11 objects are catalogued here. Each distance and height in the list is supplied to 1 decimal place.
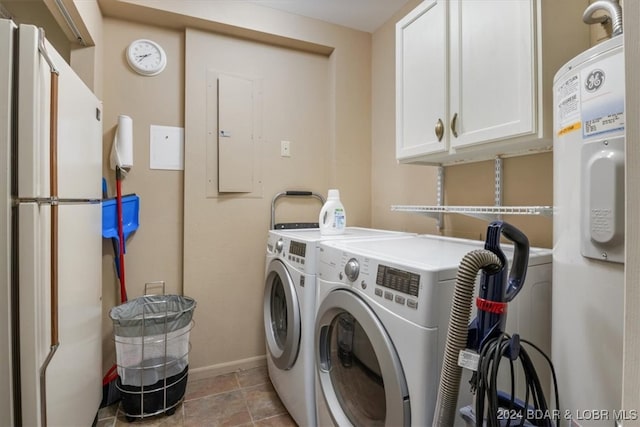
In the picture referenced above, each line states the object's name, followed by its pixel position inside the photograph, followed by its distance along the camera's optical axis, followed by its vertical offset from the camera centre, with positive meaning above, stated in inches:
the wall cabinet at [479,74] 40.6 +21.4
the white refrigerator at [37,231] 35.4 -2.5
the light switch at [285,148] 90.3 +18.5
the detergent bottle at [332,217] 71.1 -1.2
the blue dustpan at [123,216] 68.9 -1.1
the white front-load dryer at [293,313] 53.8 -20.3
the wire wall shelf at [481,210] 40.4 +0.3
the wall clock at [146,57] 76.2 +38.6
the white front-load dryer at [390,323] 30.7 -12.9
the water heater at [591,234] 25.2 -1.9
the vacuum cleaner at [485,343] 25.3 -11.1
